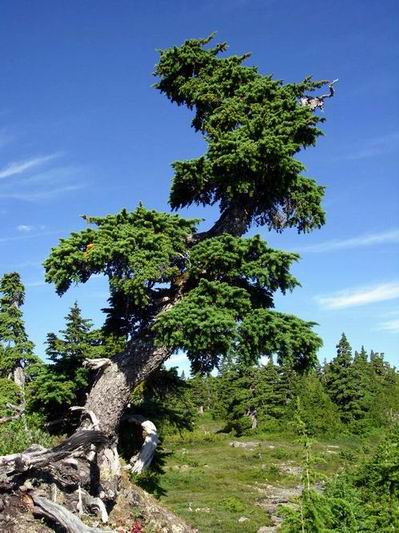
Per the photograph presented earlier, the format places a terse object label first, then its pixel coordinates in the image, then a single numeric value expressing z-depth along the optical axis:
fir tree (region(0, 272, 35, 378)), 38.53
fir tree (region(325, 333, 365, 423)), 68.19
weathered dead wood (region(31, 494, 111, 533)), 10.55
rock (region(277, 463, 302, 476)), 44.99
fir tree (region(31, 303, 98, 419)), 15.86
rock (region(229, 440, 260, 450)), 59.21
